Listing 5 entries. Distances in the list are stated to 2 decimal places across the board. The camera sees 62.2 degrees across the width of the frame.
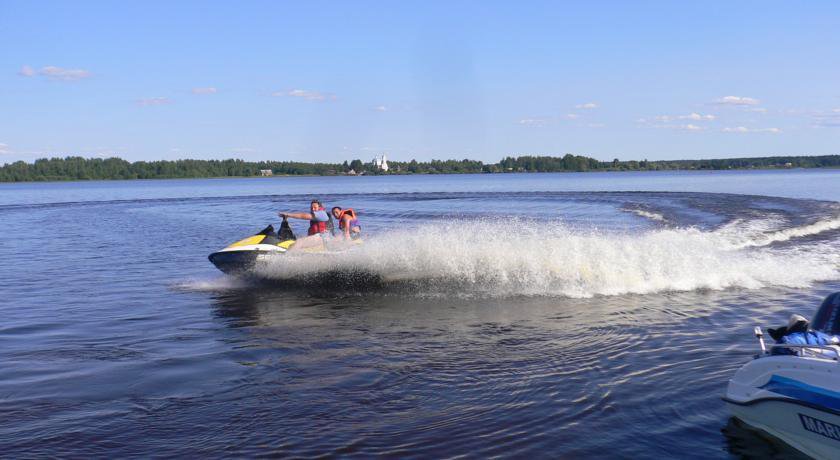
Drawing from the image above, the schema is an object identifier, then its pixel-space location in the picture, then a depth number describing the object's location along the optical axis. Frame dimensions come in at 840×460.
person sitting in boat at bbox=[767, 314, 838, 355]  6.14
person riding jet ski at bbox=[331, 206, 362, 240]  16.33
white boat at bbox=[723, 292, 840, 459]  5.42
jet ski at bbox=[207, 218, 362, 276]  14.95
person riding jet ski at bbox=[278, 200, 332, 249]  15.50
